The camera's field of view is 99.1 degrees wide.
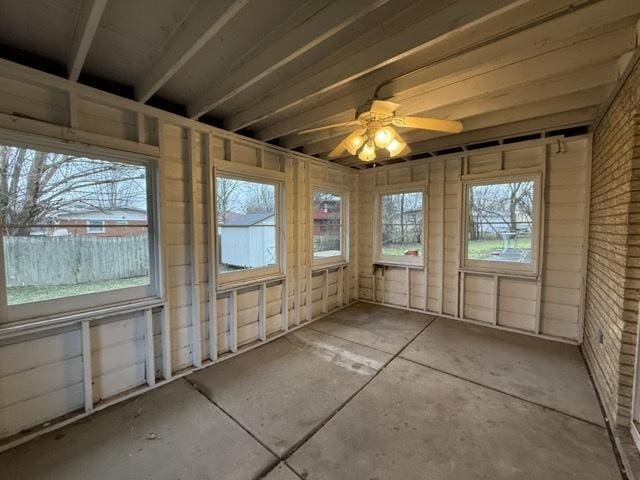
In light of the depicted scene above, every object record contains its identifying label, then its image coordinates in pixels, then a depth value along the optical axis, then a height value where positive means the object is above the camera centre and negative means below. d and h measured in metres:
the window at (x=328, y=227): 4.04 -0.01
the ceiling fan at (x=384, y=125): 1.79 +0.71
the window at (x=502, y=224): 3.38 +0.03
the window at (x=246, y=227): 2.88 +0.00
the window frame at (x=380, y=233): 4.10 -0.11
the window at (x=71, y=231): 1.79 -0.03
